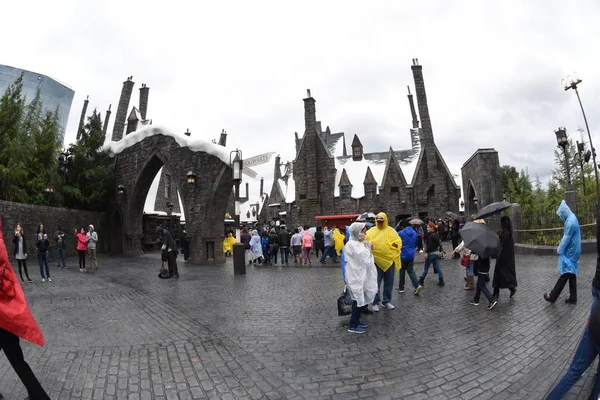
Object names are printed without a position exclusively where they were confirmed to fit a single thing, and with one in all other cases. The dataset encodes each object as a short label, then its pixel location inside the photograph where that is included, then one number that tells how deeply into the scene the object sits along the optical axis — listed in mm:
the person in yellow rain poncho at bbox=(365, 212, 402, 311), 6156
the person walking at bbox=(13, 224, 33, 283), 9574
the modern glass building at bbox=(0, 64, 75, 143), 35594
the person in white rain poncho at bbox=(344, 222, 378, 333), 4879
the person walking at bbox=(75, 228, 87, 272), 12898
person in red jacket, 2850
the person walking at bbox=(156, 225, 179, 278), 10862
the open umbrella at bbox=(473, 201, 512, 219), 6787
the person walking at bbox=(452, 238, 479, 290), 7688
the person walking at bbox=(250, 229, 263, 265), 15156
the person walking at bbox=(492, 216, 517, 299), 6289
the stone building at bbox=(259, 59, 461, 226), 33312
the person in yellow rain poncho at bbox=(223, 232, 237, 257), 20289
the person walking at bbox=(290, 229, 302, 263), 15414
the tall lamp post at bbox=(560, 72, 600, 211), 14930
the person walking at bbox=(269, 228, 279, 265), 15008
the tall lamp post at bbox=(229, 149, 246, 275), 12117
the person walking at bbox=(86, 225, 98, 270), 13102
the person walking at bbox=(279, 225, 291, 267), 14901
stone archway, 16625
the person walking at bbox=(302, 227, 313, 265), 14781
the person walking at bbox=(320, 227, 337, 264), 14953
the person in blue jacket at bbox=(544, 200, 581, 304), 5961
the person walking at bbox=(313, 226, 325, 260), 15992
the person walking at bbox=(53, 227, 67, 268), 13195
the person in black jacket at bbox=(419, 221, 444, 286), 8039
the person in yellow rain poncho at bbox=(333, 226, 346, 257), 14711
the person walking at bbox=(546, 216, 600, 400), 2387
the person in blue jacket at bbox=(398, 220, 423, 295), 7266
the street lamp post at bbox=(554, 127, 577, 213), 13164
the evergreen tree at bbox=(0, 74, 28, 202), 15578
